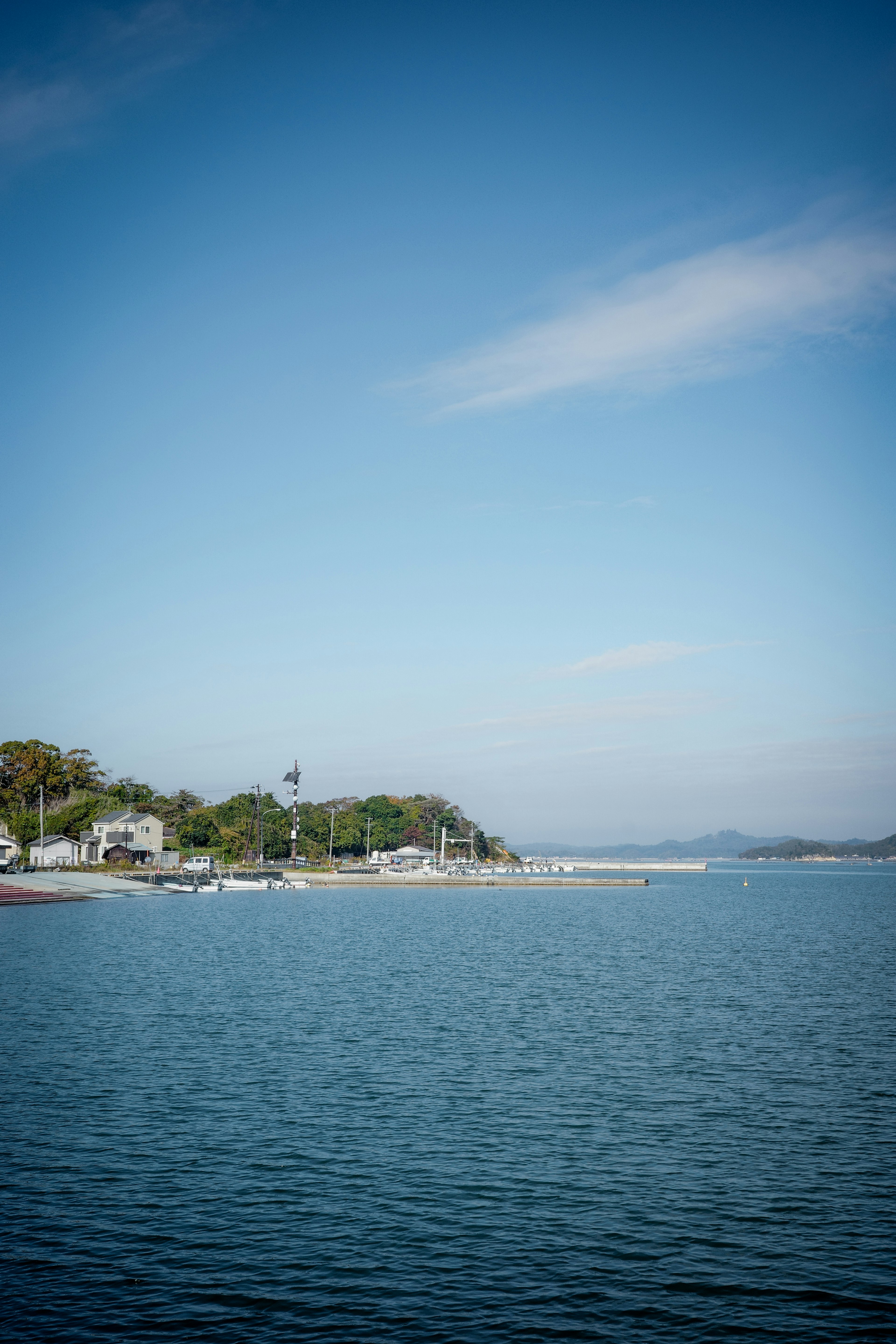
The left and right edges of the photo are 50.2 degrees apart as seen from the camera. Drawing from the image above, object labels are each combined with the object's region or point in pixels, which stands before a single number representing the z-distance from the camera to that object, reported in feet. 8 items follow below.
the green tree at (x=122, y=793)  634.02
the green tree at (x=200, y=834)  634.02
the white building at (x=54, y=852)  502.38
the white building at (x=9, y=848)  515.91
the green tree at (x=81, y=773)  593.83
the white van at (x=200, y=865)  541.75
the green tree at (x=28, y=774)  568.41
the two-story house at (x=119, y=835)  525.34
